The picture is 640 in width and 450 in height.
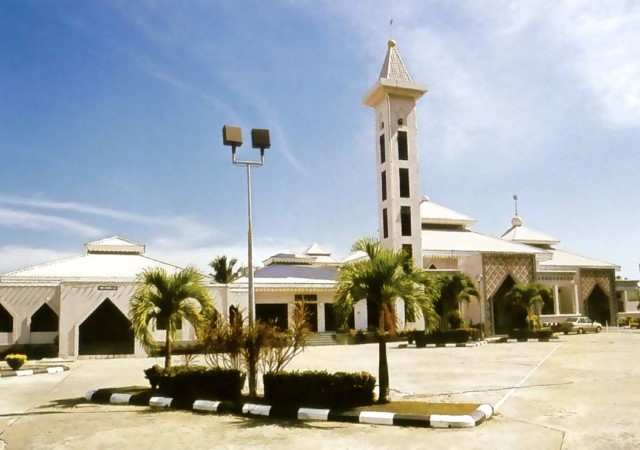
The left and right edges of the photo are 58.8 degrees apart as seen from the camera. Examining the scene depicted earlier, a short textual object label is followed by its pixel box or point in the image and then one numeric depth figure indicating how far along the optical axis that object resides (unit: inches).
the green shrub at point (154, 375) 571.8
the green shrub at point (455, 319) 1480.1
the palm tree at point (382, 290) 476.7
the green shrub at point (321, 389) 465.7
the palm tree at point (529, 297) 1523.1
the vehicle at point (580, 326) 1674.5
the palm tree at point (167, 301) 595.2
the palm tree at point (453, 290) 1407.5
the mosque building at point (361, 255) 1306.6
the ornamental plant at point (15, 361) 943.7
